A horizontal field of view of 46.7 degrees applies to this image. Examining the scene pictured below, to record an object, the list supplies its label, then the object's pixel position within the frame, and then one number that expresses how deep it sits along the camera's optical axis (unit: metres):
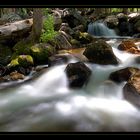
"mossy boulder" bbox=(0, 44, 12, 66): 7.04
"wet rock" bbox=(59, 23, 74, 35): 10.97
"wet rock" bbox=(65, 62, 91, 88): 5.08
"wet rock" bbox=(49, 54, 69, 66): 6.41
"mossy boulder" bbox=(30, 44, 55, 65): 6.95
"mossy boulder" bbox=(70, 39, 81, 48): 8.96
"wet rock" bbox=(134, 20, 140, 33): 12.20
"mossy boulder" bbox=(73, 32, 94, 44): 9.69
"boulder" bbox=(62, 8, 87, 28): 13.81
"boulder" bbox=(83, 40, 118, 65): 6.15
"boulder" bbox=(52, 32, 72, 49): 8.23
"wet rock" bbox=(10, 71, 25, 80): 5.79
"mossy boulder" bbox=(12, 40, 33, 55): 7.10
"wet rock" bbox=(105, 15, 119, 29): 13.21
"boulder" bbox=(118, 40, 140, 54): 7.36
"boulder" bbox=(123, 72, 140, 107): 3.88
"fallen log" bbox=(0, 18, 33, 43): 8.02
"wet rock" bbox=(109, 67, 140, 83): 4.64
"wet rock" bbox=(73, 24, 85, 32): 12.48
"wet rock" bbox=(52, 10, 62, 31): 9.91
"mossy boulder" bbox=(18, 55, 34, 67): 6.44
